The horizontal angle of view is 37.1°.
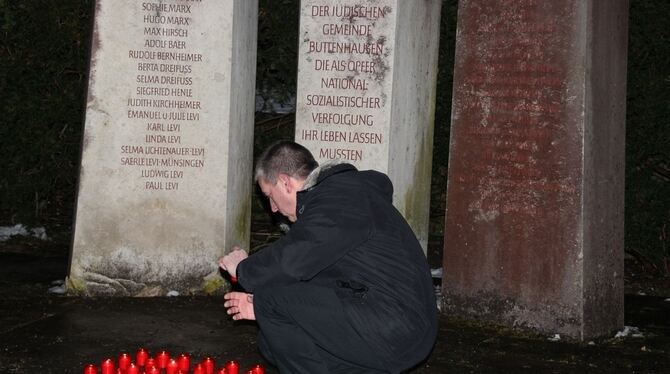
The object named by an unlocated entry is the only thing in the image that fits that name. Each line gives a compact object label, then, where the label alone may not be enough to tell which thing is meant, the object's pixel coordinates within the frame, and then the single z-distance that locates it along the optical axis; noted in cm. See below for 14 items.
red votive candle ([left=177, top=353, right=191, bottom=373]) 528
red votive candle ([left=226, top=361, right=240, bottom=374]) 505
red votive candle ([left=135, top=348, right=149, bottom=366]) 536
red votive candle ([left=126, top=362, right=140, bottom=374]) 503
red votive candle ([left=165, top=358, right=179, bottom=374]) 512
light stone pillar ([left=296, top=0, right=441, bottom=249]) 698
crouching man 401
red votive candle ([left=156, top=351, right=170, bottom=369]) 531
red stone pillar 612
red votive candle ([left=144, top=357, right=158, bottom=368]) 524
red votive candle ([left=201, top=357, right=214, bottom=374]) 515
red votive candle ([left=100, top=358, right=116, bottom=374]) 504
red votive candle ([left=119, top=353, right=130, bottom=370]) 517
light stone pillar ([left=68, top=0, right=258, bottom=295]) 730
